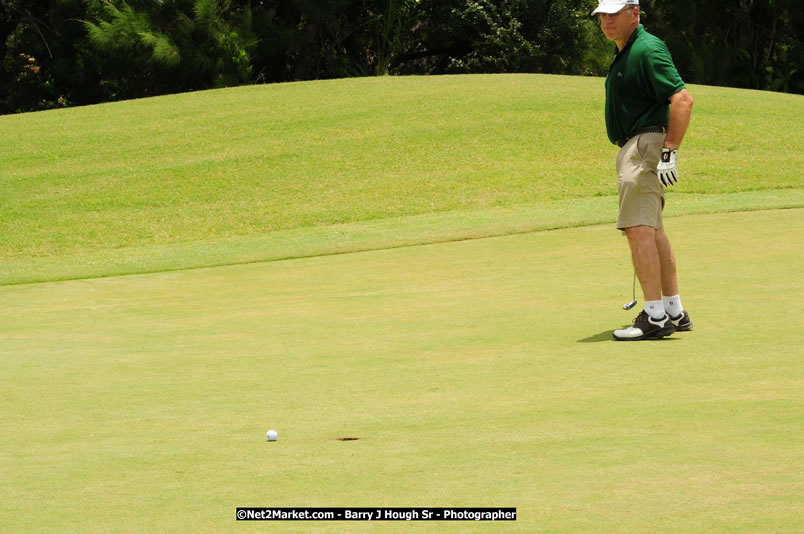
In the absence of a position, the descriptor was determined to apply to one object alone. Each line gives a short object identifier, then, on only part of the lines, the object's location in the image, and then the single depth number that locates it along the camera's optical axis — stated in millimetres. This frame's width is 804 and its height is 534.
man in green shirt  14203
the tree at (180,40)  67500
